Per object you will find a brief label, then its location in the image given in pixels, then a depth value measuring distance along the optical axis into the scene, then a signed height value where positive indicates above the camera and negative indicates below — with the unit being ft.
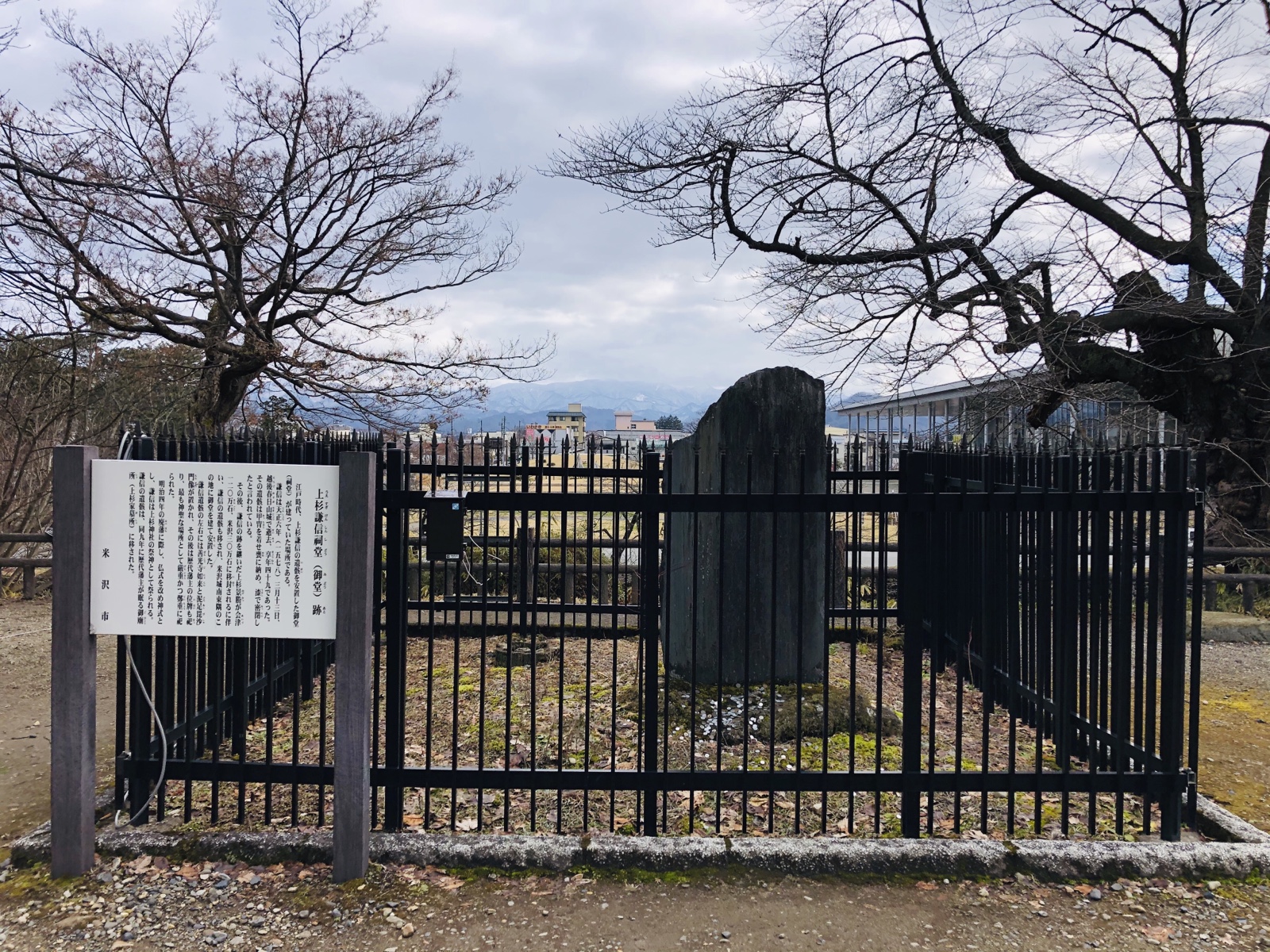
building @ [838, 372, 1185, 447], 32.78 +3.28
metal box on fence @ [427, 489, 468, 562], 11.85 -0.70
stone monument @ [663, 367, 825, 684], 19.15 -1.47
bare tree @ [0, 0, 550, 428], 33.30 +10.21
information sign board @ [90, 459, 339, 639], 11.44 -1.03
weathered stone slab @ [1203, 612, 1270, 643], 27.78 -5.07
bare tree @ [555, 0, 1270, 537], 34.14 +9.70
